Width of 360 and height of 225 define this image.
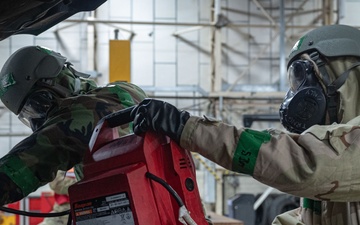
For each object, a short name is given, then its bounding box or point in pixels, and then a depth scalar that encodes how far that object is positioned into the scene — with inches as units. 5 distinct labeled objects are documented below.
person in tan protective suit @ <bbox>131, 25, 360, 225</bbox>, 70.1
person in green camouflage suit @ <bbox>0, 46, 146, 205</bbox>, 97.6
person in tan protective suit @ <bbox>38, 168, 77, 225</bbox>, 266.0
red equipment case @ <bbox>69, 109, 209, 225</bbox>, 72.3
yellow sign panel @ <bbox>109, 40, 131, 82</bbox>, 323.6
